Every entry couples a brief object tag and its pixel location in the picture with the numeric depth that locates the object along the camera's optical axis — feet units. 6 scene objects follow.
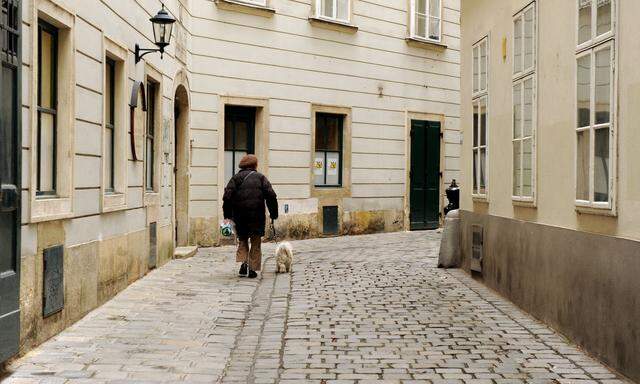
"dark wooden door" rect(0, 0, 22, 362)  17.98
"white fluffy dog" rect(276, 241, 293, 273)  38.58
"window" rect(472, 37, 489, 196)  35.73
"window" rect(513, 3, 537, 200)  27.99
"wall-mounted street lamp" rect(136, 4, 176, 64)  35.96
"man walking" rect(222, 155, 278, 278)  37.24
